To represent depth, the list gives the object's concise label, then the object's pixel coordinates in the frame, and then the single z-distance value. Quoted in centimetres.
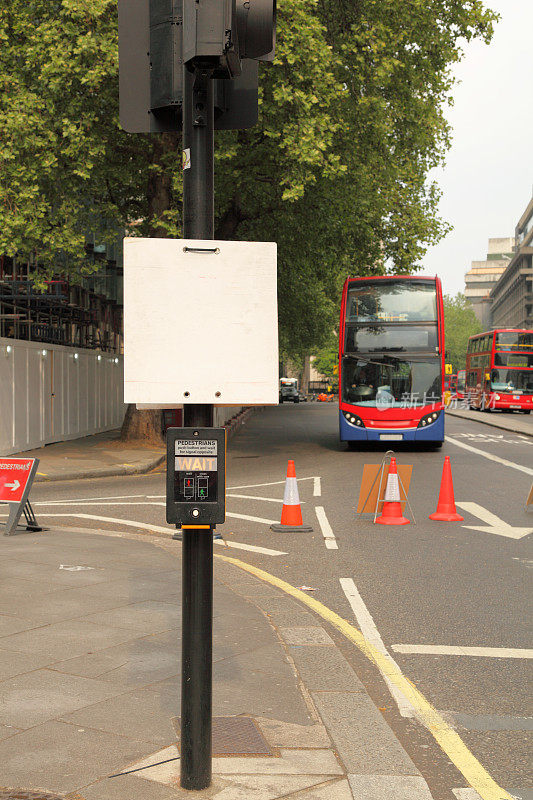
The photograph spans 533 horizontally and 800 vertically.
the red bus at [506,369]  4538
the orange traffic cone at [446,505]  1156
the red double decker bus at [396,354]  2267
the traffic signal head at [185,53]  347
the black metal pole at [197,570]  354
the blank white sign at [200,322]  354
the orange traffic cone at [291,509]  1080
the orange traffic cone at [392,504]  1130
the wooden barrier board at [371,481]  1153
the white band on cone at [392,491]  1138
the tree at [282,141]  1911
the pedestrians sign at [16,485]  1020
